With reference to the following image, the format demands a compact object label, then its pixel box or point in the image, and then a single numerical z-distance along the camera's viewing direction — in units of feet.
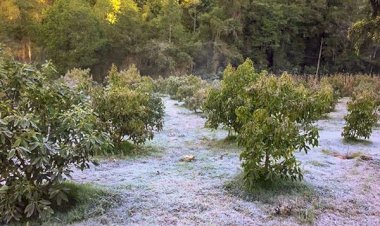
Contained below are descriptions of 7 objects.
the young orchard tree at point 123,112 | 22.43
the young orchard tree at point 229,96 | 25.94
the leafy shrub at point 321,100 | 16.22
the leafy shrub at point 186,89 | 45.62
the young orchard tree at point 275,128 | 15.66
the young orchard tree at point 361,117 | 28.78
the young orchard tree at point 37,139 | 12.01
